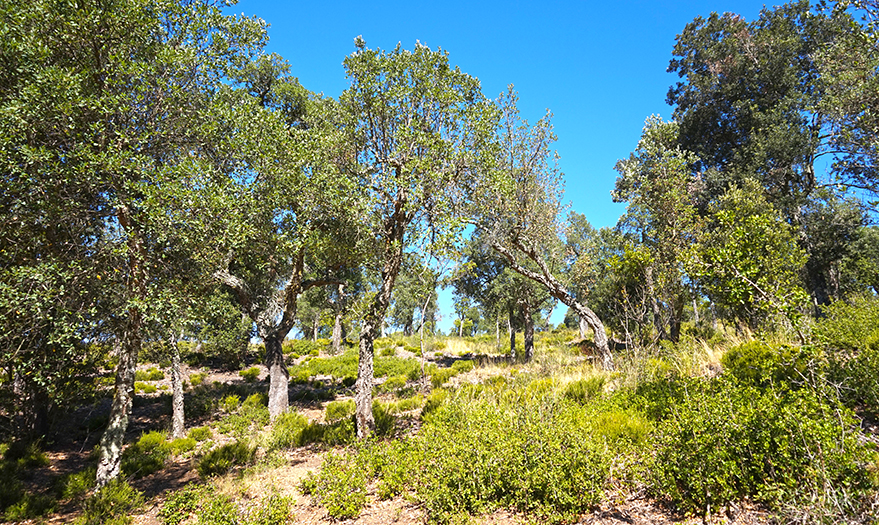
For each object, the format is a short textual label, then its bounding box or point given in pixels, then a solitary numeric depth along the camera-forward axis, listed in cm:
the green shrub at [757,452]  362
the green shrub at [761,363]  527
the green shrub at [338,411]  1172
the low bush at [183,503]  578
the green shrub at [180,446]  974
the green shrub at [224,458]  782
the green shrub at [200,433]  1083
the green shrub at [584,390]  912
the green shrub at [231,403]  1388
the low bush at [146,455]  823
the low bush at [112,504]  579
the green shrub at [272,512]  528
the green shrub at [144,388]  1616
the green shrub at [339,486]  544
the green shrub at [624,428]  600
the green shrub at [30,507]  595
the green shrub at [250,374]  1958
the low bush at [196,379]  1777
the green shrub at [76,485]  685
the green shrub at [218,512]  525
